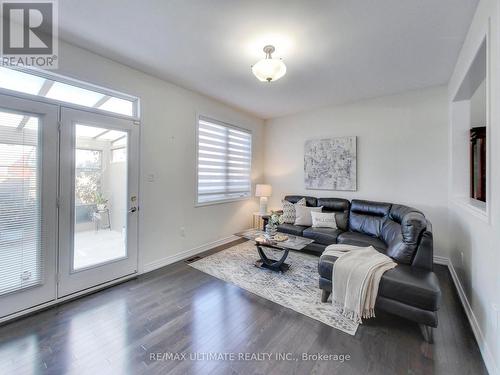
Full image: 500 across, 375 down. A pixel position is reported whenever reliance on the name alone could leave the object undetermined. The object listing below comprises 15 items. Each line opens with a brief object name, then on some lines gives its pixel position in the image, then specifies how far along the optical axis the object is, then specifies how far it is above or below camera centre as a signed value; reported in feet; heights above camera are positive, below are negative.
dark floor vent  11.44 -3.92
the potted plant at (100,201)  8.76 -0.61
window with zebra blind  13.11 +1.76
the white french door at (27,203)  6.64 -0.54
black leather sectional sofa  5.95 -2.58
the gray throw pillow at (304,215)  13.50 -1.73
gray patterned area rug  7.15 -4.03
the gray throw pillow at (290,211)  14.19 -1.57
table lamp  16.03 -0.43
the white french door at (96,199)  7.84 -0.52
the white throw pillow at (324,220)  12.75 -1.93
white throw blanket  6.50 -2.94
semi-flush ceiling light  7.42 +4.17
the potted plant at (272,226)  10.49 -1.91
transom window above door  6.91 +3.57
